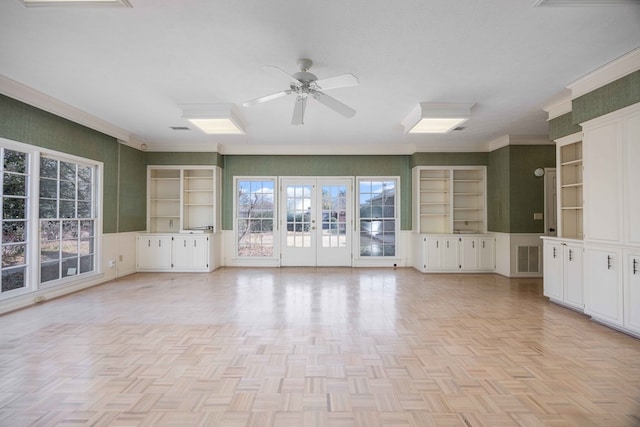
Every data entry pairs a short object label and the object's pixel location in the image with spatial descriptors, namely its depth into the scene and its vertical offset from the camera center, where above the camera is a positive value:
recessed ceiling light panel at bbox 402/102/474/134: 4.34 +1.55
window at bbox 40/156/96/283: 4.40 +0.00
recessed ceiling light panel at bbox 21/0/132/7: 2.19 +1.61
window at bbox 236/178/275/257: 7.21 -0.06
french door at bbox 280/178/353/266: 7.18 -0.19
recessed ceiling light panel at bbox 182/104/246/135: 4.38 +1.56
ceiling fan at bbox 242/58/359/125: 2.88 +1.34
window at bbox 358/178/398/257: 7.21 +0.06
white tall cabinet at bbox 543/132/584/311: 4.11 -0.12
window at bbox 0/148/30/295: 3.80 +0.01
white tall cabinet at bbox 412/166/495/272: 6.59 -0.04
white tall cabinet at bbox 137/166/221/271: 6.56 -0.01
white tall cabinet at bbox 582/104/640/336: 3.11 +0.00
